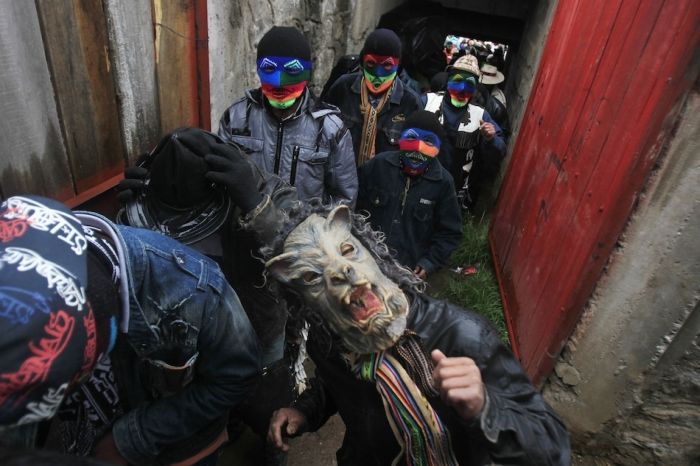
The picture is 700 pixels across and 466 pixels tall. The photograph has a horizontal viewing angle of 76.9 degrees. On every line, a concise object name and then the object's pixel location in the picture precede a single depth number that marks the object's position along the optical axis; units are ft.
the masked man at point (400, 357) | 3.82
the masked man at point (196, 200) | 5.77
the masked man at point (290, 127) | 8.84
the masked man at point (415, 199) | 10.07
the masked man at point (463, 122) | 14.46
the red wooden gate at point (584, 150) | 6.88
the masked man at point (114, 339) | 2.82
